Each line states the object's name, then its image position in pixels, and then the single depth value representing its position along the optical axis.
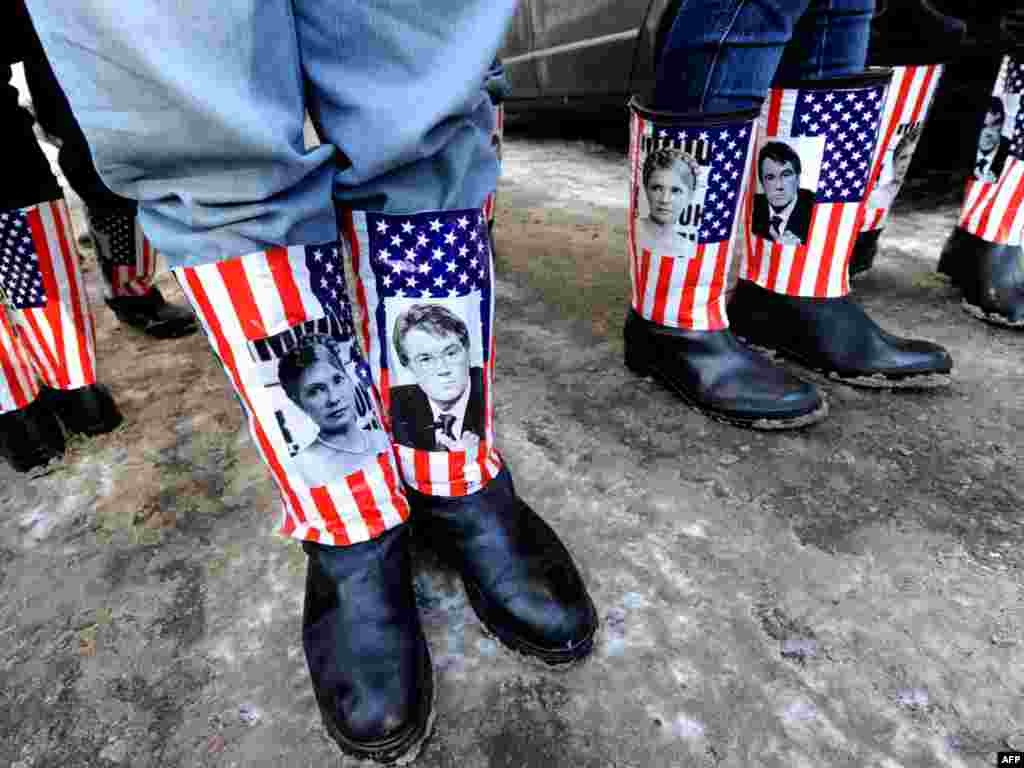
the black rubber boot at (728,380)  1.03
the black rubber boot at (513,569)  0.68
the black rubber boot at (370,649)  0.60
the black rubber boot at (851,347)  1.11
